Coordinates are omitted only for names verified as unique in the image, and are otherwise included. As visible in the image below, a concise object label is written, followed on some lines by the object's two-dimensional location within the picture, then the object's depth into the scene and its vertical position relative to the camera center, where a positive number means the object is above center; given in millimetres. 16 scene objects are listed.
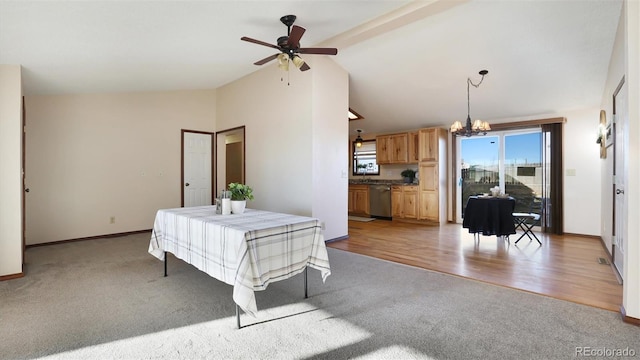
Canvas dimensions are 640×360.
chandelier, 4676 +809
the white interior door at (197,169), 6223 +233
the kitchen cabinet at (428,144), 6559 +774
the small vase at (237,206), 2961 -254
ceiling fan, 3027 +1327
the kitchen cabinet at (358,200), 7641 -514
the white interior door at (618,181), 3044 -22
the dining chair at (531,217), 4819 -614
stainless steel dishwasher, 7277 -511
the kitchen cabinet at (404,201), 6863 -504
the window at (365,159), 8227 +562
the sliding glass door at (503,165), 5926 +286
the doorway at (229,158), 6371 +497
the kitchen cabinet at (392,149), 7148 +746
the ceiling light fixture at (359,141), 8027 +1012
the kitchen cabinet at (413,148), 6934 +709
